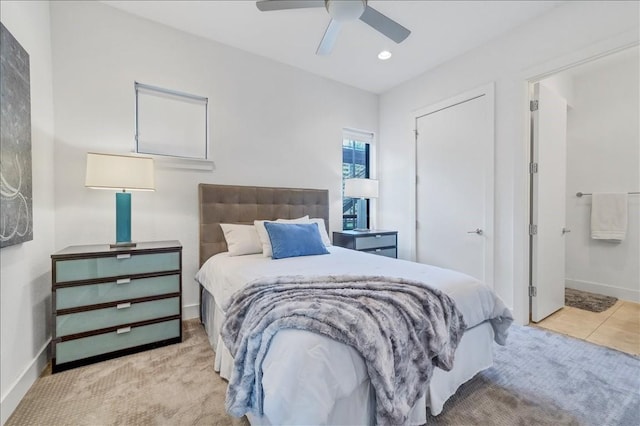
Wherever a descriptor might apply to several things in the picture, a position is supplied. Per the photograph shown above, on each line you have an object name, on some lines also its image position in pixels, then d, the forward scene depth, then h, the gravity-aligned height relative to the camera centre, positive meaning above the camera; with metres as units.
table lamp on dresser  2.09 +0.25
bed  1.00 -0.56
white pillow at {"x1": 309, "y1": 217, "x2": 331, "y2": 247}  3.04 -0.23
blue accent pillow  2.40 -0.27
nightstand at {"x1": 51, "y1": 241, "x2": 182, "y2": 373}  1.88 -0.67
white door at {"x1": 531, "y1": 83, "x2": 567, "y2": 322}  2.68 +0.08
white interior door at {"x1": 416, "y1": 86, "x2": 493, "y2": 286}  2.93 +0.29
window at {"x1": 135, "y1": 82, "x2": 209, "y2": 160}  2.63 +0.87
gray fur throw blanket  1.10 -0.52
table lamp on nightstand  3.60 +0.29
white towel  3.32 -0.07
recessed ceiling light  3.11 +1.78
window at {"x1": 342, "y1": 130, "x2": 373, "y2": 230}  4.07 +0.66
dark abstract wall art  1.44 +0.37
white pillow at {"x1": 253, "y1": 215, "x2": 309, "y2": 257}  2.49 -0.26
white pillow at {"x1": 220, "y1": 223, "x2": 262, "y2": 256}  2.59 -0.28
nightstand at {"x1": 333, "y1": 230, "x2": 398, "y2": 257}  3.39 -0.40
